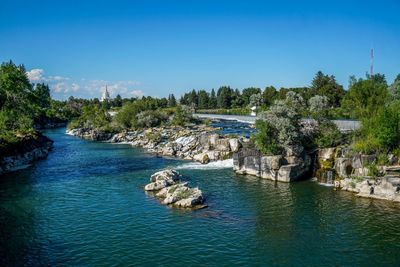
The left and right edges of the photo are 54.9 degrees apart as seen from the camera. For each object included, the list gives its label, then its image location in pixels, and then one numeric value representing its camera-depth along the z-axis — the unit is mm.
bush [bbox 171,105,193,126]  128375
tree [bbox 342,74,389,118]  62438
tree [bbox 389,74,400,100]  67438
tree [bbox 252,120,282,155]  58906
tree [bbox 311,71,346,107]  144250
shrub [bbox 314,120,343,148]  59875
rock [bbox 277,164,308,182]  55469
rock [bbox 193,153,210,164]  72794
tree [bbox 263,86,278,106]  196012
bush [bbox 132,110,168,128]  128750
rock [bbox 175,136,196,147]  85250
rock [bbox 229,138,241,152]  73000
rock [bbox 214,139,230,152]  74000
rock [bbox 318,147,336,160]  57375
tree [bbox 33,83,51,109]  99125
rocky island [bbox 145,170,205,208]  44000
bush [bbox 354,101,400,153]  52062
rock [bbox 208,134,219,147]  77812
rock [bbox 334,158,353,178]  53000
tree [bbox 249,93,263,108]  191225
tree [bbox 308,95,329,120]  63750
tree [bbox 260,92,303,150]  58866
